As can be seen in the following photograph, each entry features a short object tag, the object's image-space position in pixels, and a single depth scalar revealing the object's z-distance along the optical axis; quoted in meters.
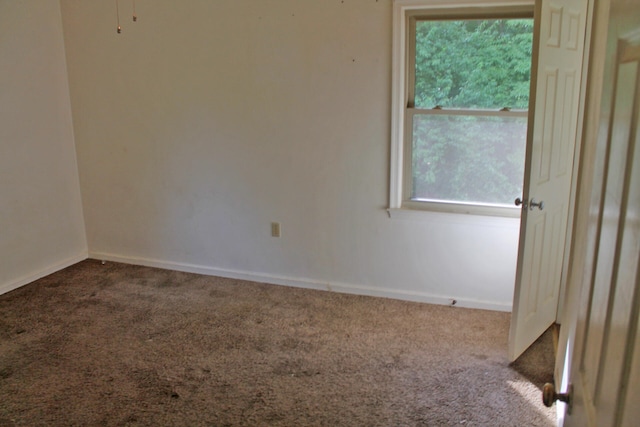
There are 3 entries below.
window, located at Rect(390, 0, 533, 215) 3.00
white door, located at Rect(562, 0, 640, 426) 0.65
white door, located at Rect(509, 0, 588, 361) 2.37
